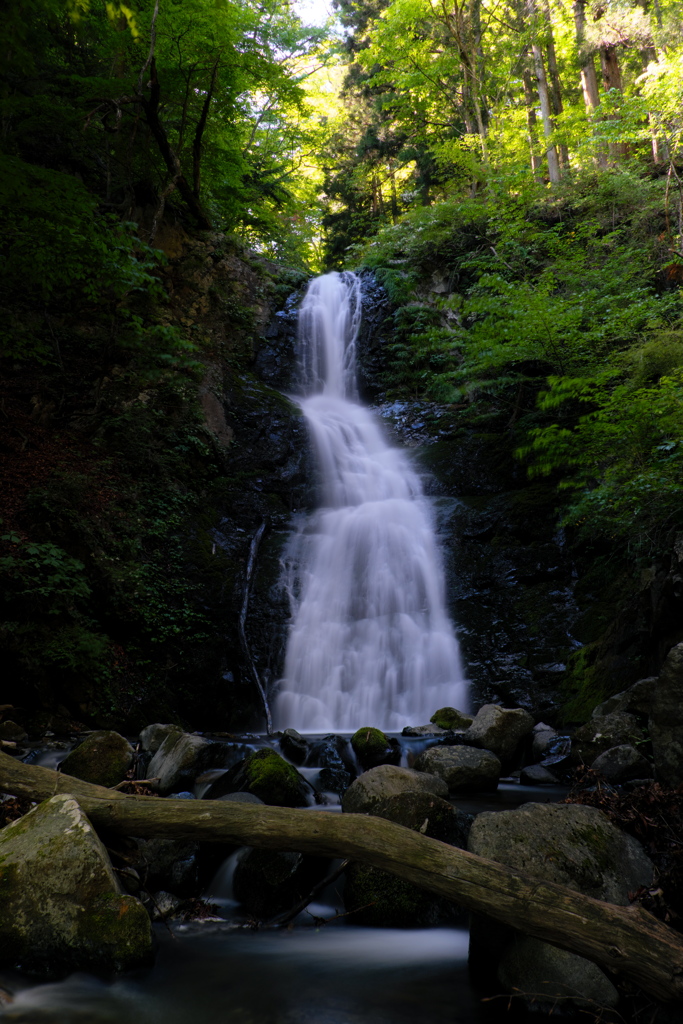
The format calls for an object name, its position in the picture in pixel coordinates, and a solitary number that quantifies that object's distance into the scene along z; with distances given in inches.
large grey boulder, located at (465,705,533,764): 252.8
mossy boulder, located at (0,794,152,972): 116.1
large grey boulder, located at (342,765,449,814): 169.5
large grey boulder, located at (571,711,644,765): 219.3
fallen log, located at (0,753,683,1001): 91.4
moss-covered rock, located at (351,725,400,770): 241.9
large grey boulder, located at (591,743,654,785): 198.5
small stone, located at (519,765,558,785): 231.8
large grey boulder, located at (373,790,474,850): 159.6
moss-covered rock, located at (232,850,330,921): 150.6
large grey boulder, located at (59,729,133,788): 193.2
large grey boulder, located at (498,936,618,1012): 104.0
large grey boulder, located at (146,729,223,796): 202.5
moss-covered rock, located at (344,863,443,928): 143.8
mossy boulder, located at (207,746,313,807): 186.7
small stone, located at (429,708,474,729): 284.7
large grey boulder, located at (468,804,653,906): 120.2
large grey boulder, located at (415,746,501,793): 224.1
